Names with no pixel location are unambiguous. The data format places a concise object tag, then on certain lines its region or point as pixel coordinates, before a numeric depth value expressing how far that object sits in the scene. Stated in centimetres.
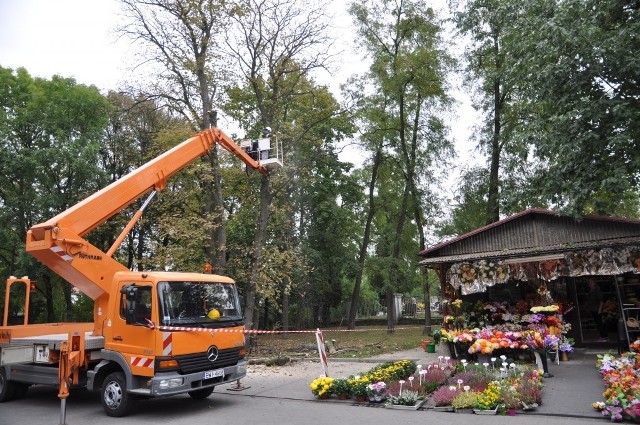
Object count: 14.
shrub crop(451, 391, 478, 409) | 823
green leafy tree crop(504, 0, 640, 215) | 1092
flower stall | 1263
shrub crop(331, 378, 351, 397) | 962
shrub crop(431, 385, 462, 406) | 855
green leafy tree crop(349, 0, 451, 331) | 2447
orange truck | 841
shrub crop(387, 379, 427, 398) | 923
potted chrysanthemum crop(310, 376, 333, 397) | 977
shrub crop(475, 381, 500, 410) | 809
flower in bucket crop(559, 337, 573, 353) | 1246
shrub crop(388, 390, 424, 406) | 880
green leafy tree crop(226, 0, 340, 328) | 1906
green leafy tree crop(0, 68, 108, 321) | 2302
